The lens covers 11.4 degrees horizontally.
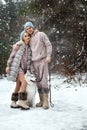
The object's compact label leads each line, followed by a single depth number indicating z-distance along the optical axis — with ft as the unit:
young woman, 29.07
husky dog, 29.35
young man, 29.25
